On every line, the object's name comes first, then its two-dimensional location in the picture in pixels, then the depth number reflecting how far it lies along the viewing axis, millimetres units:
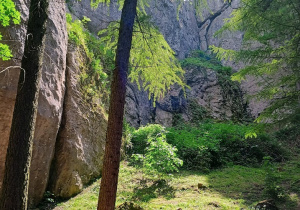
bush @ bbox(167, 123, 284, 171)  9820
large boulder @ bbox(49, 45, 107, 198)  6332
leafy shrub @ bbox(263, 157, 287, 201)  6105
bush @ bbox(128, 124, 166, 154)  10430
